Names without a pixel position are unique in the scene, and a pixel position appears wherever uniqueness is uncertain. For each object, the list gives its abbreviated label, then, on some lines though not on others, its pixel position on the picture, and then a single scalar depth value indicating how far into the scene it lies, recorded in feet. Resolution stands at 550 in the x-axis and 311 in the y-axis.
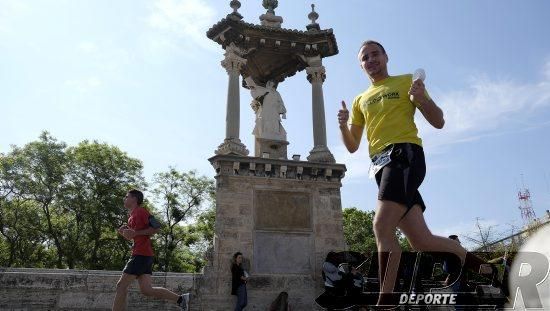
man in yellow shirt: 9.94
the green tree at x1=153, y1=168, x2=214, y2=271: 116.78
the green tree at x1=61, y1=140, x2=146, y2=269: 98.37
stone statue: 44.62
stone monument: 36.22
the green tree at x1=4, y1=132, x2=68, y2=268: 98.02
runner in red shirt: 19.79
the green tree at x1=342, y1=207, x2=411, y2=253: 134.92
